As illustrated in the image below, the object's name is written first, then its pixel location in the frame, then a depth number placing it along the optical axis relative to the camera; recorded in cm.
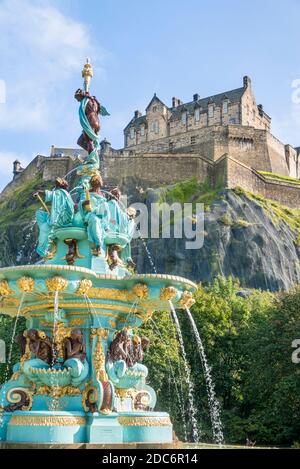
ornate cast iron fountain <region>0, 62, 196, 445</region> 1088
